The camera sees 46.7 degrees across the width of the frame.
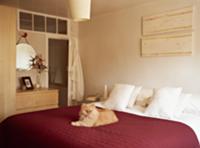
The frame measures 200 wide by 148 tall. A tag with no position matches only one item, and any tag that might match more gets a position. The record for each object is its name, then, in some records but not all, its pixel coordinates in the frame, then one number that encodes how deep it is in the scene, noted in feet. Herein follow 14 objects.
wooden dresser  13.08
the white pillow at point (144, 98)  11.35
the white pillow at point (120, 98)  11.29
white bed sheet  8.38
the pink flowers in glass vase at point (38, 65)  15.17
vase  15.41
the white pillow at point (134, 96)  11.66
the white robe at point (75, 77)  16.58
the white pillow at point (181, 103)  9.97
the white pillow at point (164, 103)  9.73
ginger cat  8.07
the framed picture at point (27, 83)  14.52
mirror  14.70
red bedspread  6.45
